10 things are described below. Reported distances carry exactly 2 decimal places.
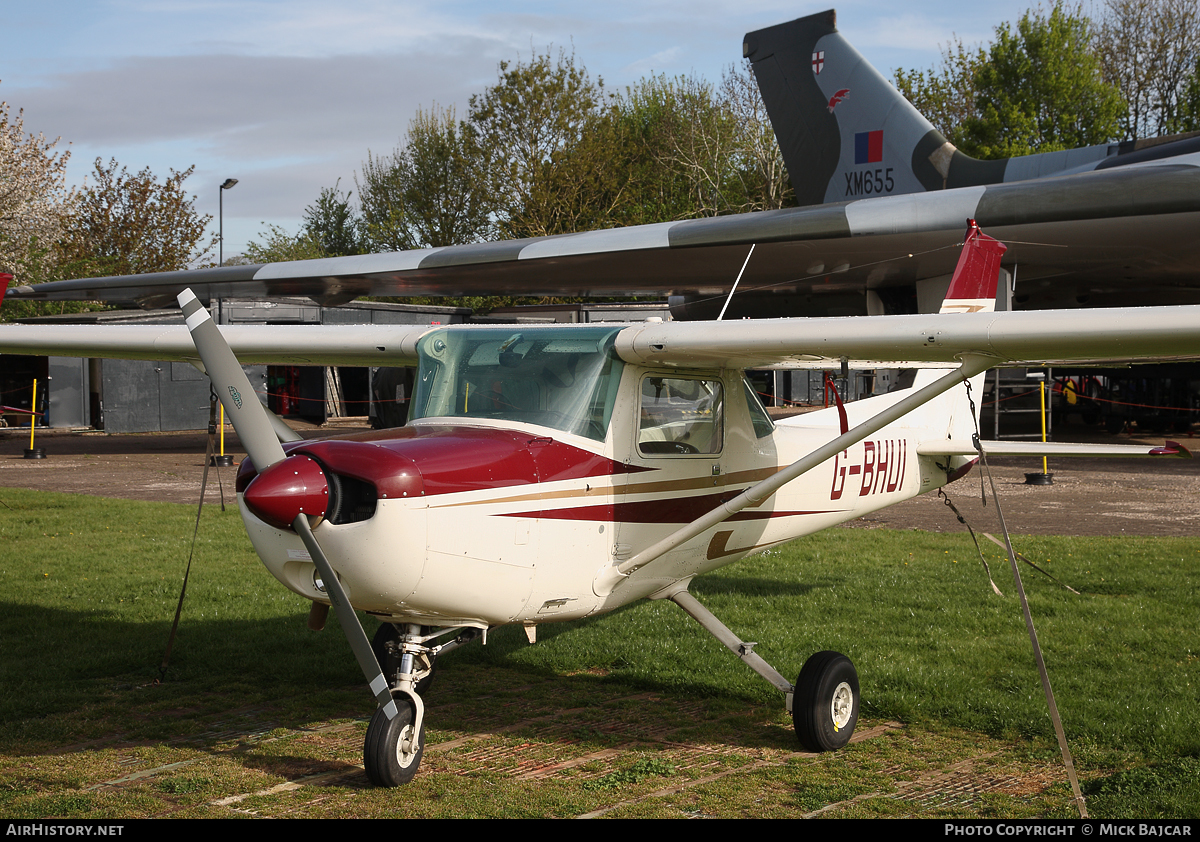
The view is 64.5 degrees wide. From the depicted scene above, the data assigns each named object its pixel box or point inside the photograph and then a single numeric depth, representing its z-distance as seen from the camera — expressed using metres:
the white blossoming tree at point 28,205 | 38.62
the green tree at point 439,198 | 47.59
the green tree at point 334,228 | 61.00
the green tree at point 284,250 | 54.47
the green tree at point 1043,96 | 43.34
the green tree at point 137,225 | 42.00
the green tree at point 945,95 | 47.97
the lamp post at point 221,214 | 40.02
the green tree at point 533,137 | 44.25
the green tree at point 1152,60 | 44.59
